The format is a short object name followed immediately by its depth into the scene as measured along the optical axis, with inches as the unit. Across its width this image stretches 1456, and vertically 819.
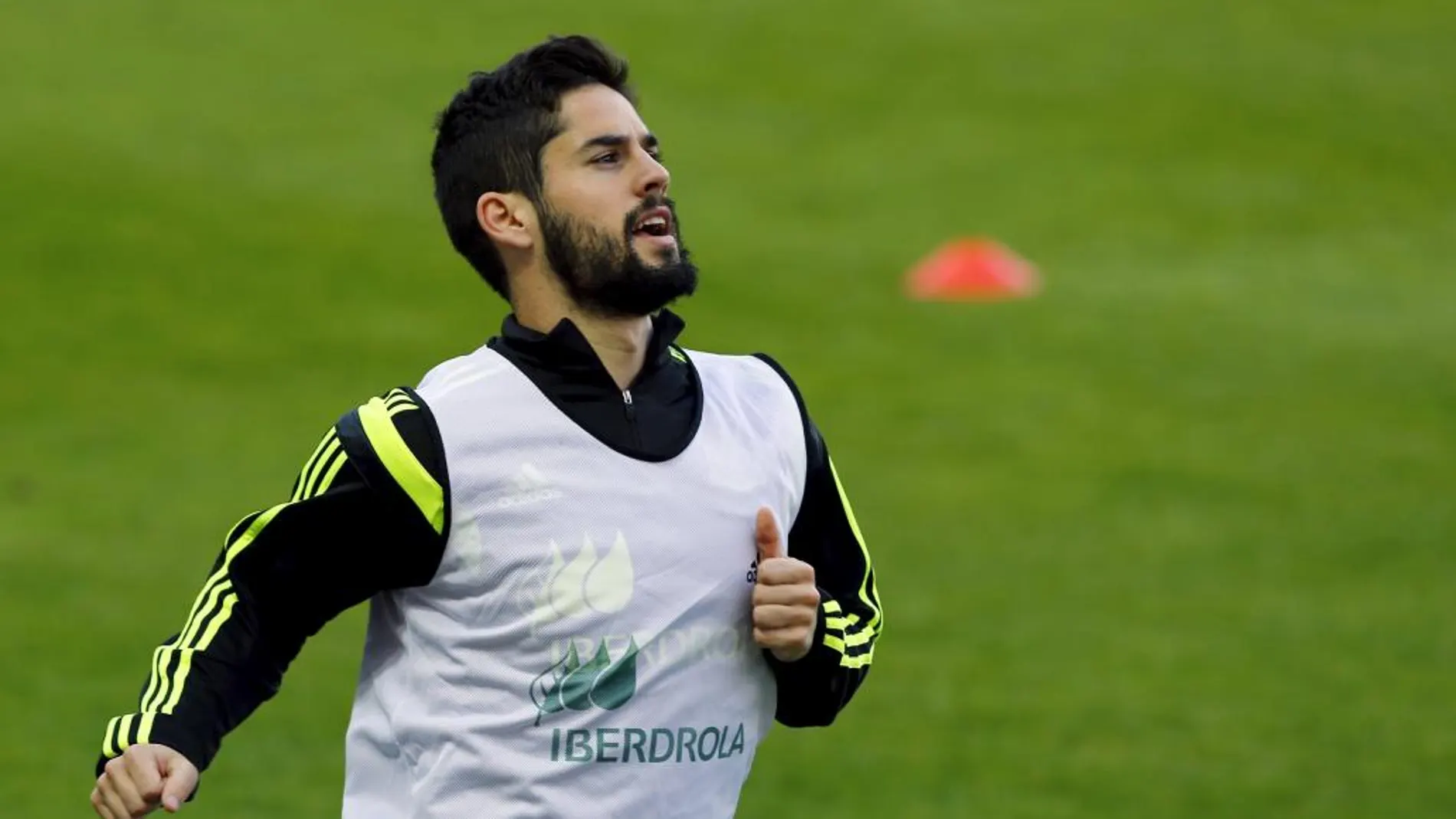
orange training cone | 1109.1
